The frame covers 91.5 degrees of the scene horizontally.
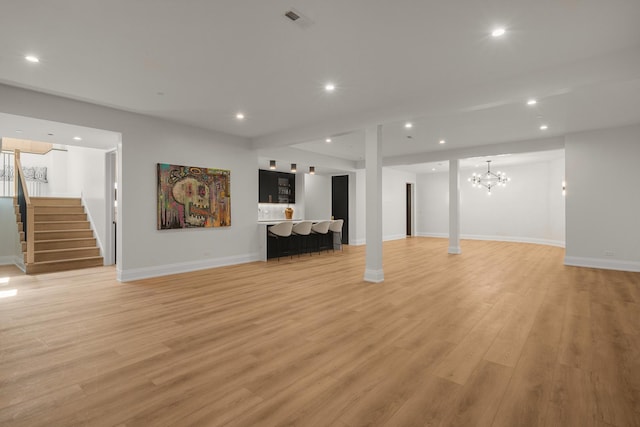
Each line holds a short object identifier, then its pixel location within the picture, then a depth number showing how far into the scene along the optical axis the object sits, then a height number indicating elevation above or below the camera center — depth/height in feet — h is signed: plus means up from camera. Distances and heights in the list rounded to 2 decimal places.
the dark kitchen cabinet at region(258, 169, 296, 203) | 33.65 +2.91
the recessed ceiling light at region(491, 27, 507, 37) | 9.56 +5.63
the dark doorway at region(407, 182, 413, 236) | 46.01 +1.11
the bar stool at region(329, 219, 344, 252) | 29.78 -1.58
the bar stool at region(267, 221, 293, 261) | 24.44 -1.33
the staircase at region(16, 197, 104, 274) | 20.65 -1.84
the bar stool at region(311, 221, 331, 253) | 28.04 -1.40
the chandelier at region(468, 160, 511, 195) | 37.58 +4.15
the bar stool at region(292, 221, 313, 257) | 26.02 -1.31
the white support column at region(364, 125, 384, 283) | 17.24 +0.53
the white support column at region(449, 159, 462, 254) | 29.27 +0.82
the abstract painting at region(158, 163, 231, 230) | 19.29 +1.03
